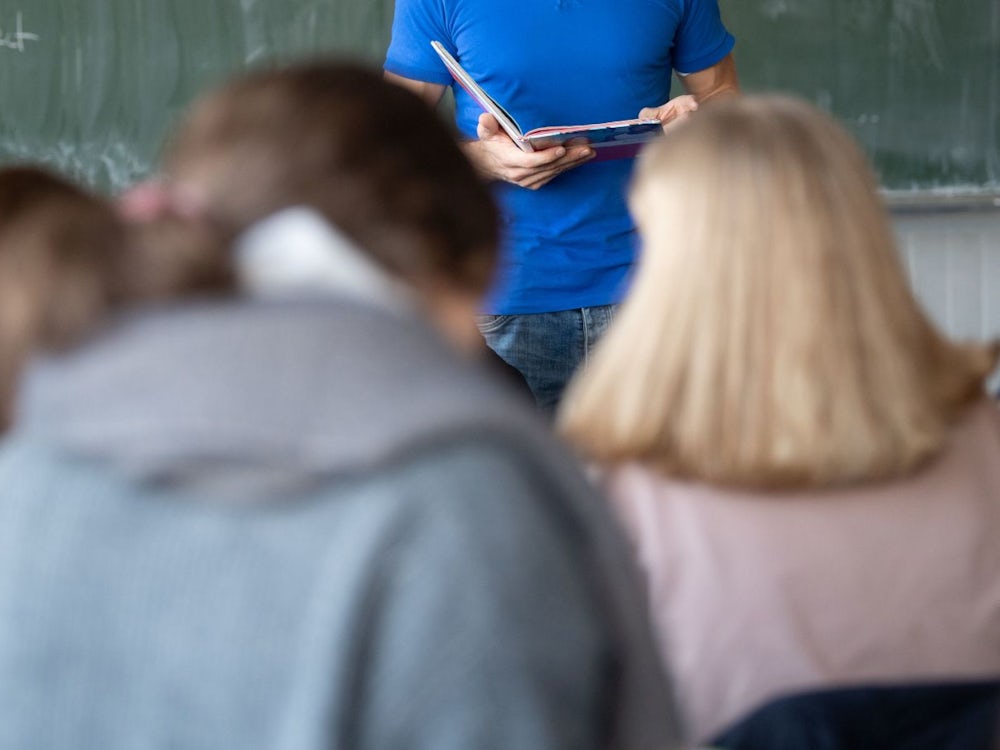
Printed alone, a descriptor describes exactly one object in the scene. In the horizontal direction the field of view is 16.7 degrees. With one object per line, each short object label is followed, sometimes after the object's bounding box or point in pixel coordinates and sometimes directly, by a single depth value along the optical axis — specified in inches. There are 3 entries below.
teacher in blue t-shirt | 193.3
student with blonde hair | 154.8
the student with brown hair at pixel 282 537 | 95.3
